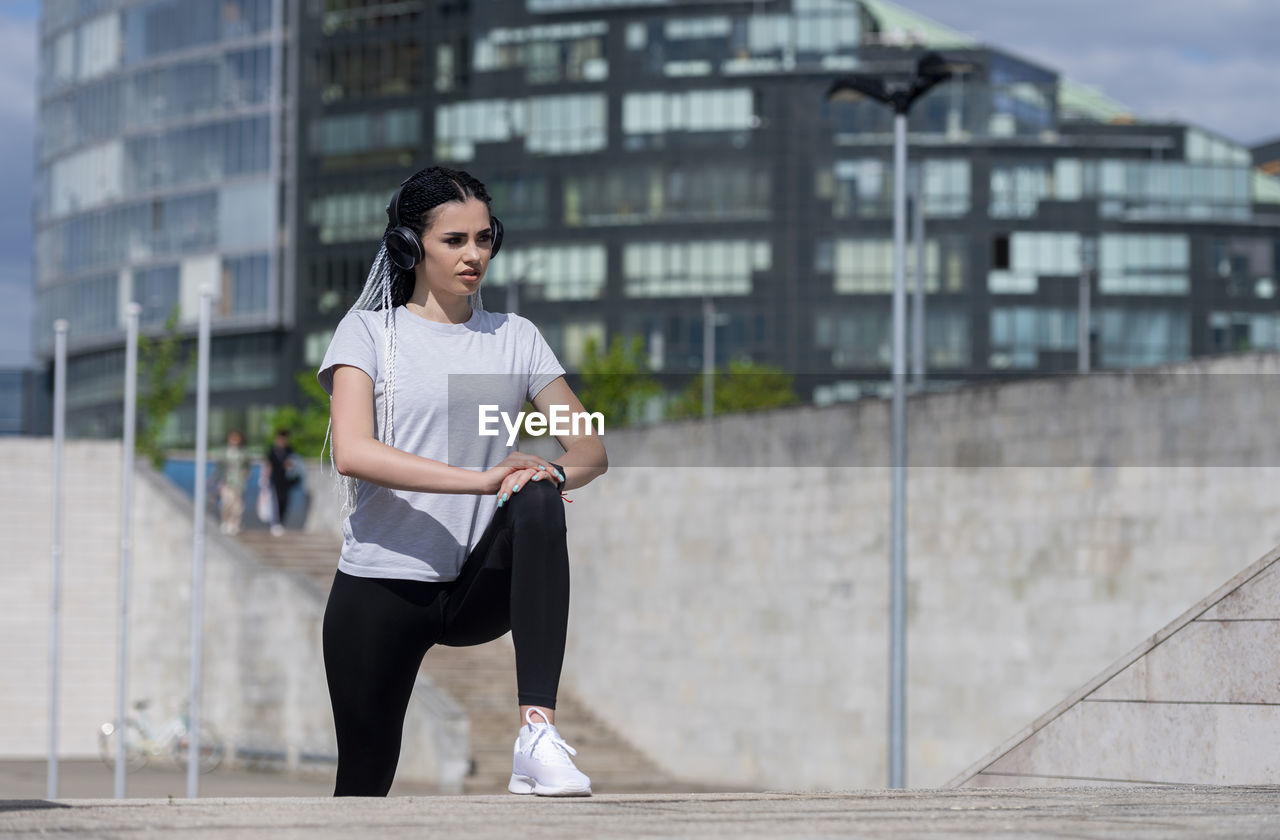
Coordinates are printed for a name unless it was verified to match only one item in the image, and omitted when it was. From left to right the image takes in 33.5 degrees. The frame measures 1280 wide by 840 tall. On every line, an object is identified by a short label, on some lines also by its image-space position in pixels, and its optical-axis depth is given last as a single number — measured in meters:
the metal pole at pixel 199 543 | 29.72
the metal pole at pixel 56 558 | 29.94
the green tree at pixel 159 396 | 49.66
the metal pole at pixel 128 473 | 30.27
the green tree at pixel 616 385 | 66.62
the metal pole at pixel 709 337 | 72.81
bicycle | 35.84
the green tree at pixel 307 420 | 70.69
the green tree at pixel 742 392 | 68.00
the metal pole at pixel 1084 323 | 70.19
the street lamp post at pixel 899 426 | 21.62
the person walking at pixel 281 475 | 37.84
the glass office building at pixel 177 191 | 78.81
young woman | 5.44
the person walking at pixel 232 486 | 38.66
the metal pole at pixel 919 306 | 30.23
